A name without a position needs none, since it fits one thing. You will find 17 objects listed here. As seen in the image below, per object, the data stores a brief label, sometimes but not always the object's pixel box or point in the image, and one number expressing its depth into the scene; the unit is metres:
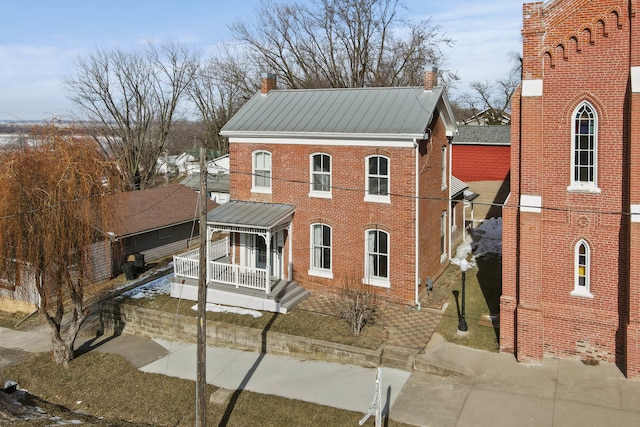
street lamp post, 16.23
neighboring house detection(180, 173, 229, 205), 42.41
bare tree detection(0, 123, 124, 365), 15.17
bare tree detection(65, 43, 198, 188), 42.91
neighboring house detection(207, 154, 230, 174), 52.62
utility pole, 11.25
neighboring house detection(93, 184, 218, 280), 25.16
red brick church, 13.05
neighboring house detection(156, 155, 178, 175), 54.39
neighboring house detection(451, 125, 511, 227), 31.94
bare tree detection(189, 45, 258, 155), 47.91
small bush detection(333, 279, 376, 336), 16.52
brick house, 18.52
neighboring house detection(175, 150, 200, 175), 68.80
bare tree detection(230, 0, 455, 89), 43.12
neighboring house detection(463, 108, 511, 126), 56.96
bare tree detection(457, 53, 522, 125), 57.92
